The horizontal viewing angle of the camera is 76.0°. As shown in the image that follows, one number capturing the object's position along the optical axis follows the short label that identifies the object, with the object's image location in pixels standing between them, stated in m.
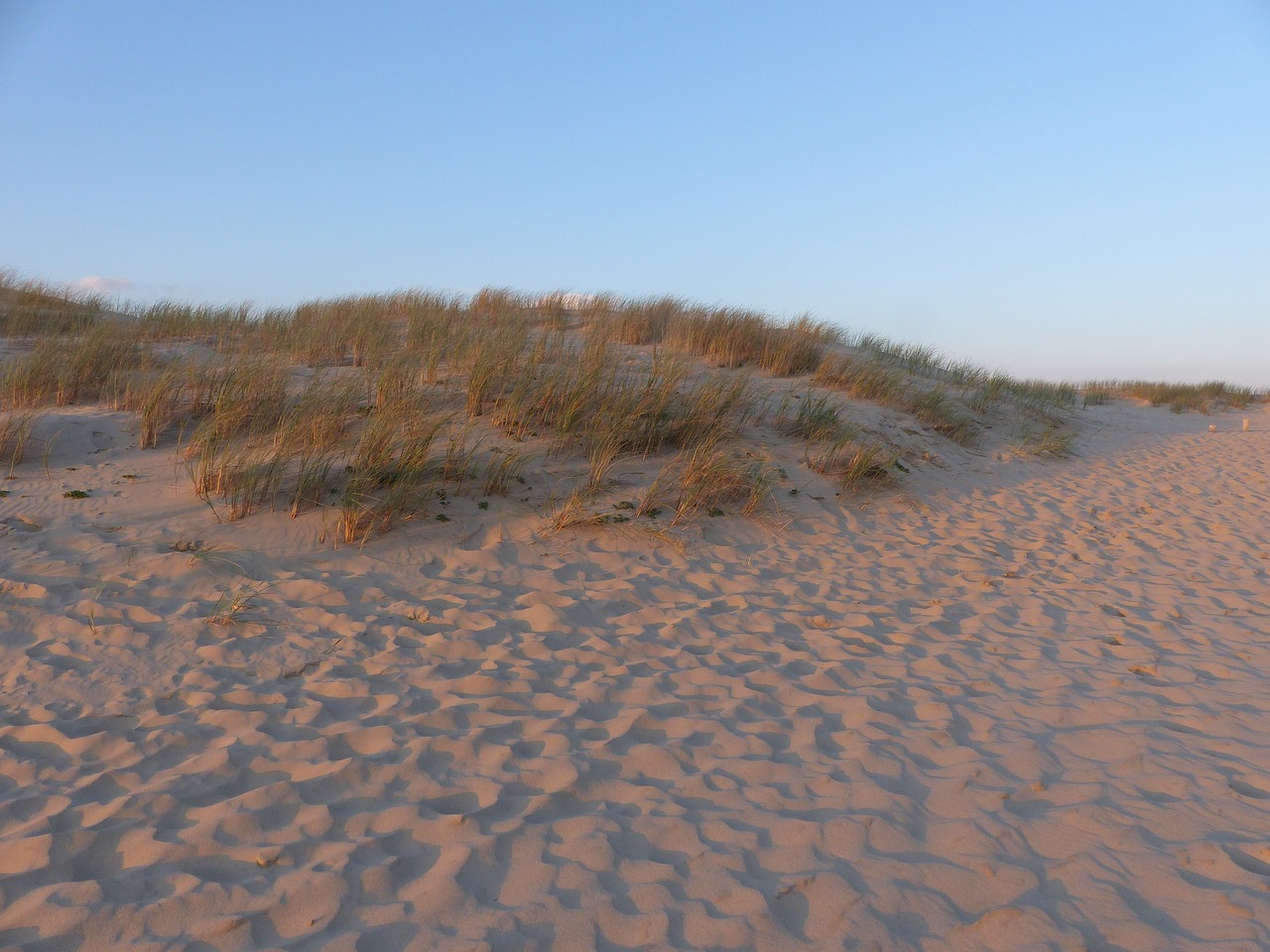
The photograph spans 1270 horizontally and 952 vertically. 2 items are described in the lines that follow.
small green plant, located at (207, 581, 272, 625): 3.84
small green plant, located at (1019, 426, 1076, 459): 9.62
